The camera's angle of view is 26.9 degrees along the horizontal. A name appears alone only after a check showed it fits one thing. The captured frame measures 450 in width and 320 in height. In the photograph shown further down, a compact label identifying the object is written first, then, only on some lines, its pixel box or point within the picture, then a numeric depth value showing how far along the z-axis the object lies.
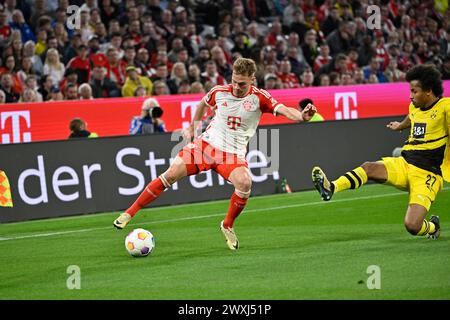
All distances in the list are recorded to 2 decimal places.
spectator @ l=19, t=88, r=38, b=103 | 18.62
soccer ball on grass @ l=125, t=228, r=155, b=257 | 10.78
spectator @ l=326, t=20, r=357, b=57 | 25.34
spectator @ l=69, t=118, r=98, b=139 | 17.28
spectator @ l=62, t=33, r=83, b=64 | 20.08
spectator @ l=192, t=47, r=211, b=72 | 21.98
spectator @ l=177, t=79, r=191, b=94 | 20.67
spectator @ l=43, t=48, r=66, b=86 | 19.58
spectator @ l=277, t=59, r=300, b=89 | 22.95
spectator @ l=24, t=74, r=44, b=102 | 18.78
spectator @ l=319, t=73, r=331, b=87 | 23.05
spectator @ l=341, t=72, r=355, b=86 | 23.59
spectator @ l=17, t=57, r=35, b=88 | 19.20
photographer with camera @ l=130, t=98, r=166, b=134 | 18.14
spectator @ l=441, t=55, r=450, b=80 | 25.84
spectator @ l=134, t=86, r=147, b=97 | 19.89
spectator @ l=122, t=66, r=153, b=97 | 20.14
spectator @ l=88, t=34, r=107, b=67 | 20.27
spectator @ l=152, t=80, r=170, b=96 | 20.34
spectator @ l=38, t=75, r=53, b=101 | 19.17
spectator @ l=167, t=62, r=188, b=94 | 20.97
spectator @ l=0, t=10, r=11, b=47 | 19.59
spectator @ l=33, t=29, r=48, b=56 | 19.87
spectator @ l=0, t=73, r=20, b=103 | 18.62
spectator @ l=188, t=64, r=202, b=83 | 21.14
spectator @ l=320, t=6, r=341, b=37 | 25.69
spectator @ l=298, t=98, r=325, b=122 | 18.37
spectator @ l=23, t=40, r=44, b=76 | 19.38
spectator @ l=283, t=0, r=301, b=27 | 25.17
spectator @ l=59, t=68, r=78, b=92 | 19.55
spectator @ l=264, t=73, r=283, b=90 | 21.98
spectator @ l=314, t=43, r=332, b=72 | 24.38
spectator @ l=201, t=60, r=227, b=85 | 21.45
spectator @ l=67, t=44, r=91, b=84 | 19.83
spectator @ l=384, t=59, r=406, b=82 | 25.30
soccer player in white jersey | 11.34
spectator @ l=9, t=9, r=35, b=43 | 20.03
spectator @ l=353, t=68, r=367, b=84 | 24.25
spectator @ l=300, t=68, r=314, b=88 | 23.02
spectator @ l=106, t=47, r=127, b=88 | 20.31
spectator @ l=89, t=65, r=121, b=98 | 19.97
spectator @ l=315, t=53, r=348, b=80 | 23.94
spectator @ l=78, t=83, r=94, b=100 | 19.12
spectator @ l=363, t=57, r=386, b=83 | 25.08
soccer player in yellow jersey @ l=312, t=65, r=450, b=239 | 10.63
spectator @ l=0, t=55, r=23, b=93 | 18.88
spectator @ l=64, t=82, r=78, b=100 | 18.98
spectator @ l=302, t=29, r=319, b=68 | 24.44
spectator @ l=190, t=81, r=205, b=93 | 20.67
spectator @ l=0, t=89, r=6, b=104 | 18.25
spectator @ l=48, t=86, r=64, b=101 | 18.91
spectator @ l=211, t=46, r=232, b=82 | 22.03
